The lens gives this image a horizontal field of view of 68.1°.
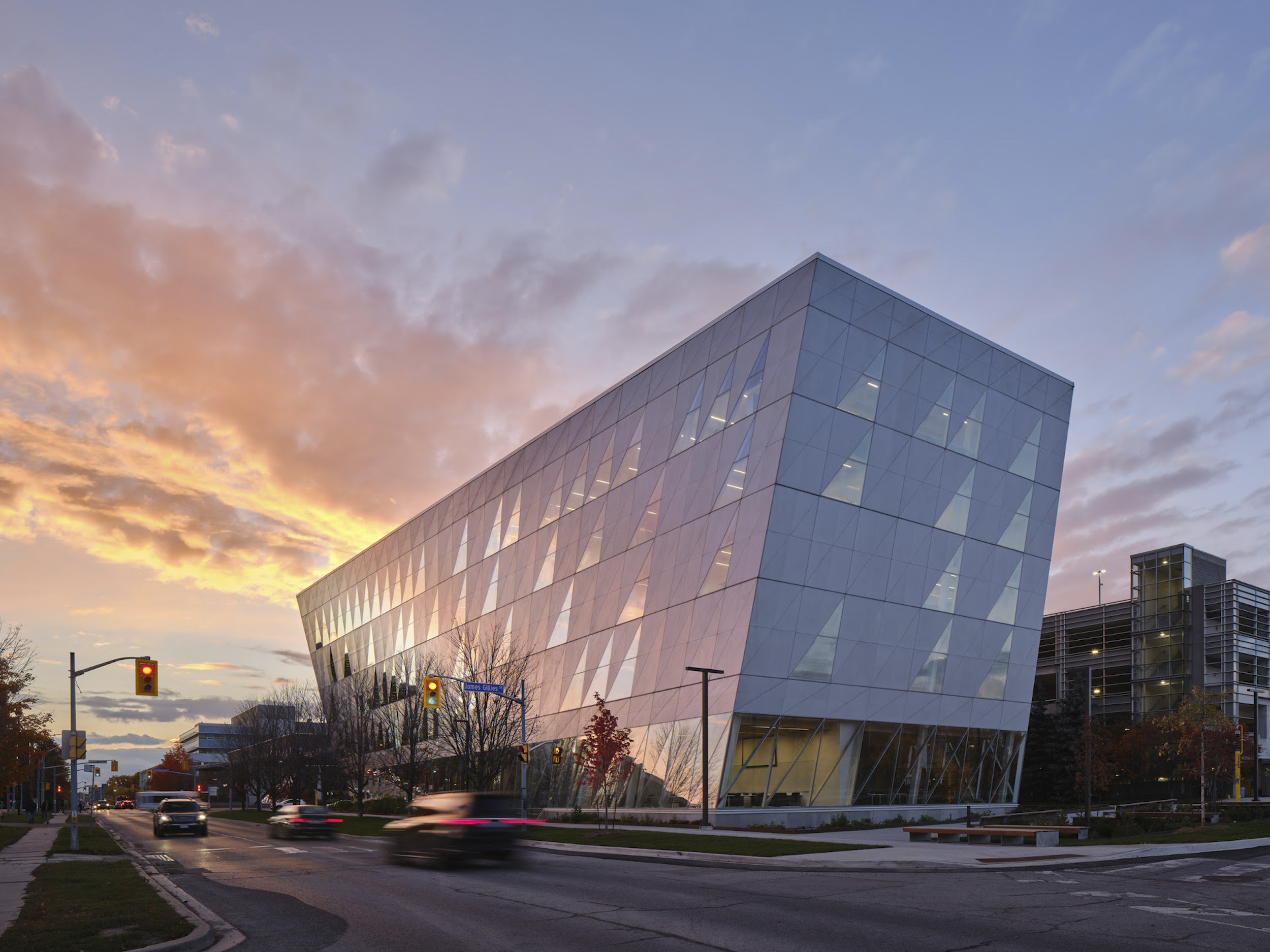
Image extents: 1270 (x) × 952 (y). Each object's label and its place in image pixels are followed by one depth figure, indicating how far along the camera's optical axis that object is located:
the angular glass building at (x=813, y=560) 40.66
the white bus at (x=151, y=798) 50.31
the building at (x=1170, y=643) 77.56
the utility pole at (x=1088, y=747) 39.41
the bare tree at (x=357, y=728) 66.00
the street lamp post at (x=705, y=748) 33.34
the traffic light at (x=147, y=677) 29.02
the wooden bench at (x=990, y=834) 27.11
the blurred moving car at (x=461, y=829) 21.31
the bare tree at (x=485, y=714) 48.19
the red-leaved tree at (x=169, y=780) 121.12
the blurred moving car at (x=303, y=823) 37.59
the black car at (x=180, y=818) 42.62
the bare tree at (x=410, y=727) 59.25
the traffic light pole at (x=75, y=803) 31.67
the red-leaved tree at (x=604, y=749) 37.59
